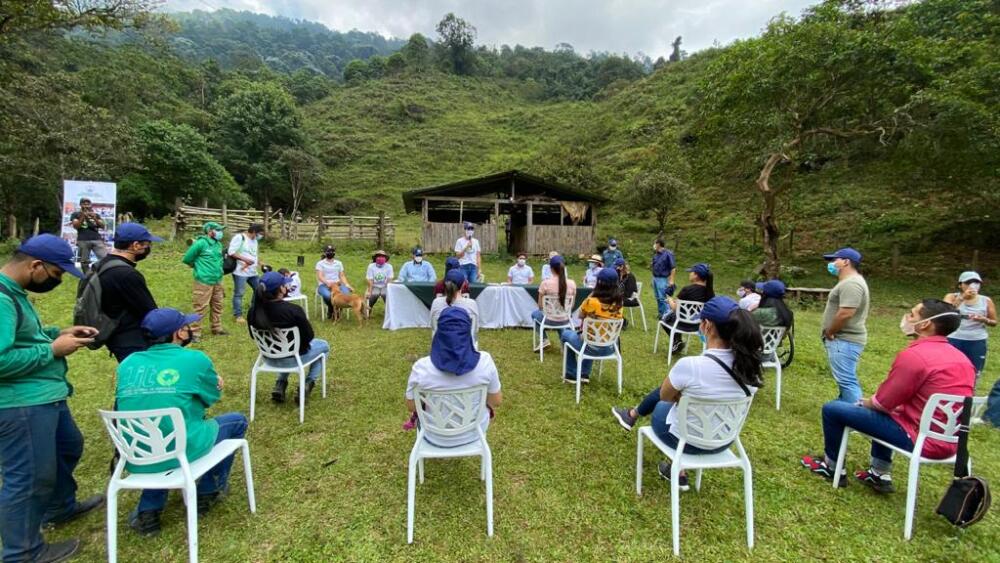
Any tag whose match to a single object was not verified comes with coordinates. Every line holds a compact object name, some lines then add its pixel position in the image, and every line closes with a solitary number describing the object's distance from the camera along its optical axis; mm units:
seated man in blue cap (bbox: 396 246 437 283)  7921
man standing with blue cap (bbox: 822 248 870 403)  3549
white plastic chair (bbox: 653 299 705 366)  5602
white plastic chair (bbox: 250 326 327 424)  3768
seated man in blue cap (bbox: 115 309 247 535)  2166
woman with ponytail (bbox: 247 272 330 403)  3684
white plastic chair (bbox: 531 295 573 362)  5570
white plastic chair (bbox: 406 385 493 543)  2453
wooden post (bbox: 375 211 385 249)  17797
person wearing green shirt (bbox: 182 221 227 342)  6047
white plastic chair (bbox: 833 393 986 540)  2396
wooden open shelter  16969
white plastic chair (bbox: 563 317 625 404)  4414
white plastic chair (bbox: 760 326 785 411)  4590
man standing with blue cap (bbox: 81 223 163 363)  2877
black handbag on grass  2357
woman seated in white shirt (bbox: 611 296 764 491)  2426
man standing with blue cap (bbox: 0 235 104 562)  1963
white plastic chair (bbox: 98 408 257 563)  2037
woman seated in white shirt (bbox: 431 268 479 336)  4039
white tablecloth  7312
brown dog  7262
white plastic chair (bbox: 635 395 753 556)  2396
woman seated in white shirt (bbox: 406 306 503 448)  2520
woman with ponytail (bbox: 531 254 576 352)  5410
